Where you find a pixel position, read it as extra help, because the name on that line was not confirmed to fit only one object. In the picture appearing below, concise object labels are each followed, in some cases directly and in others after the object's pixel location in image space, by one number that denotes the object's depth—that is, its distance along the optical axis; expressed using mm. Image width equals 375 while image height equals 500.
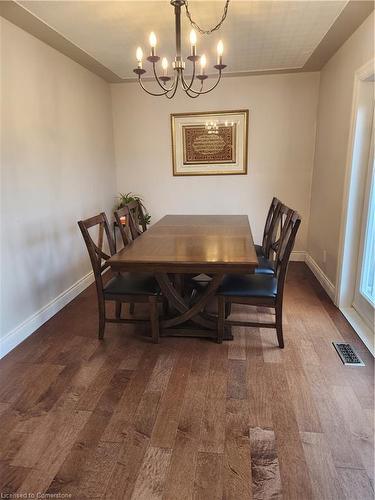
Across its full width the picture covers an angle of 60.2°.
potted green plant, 4293
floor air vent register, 2082
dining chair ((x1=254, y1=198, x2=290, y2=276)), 2653
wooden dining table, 1957
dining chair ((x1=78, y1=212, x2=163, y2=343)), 2252
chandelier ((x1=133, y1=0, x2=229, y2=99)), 1796
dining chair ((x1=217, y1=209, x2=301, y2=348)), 2156
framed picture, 3941
